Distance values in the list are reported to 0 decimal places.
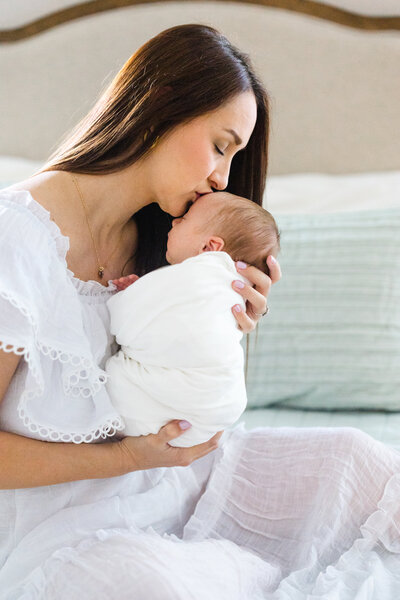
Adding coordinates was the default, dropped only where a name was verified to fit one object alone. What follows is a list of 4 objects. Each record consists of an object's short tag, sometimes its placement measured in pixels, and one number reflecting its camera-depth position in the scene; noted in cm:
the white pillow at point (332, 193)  201
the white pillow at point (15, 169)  228
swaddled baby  106
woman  102
